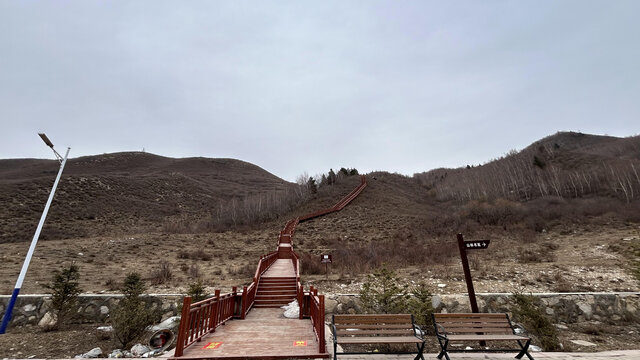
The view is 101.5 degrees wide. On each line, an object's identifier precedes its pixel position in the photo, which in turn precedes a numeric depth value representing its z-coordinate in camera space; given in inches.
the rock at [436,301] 405.1
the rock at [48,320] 417.1
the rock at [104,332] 370.3
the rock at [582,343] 313.0
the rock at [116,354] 314.7
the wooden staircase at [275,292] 461.9
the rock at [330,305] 412.1
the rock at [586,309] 395.5
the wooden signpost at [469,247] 290.4
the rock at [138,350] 319.0
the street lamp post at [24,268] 339.6
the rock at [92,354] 318.0
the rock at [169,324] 384.2
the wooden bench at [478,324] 241.6
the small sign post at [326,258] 523.5
